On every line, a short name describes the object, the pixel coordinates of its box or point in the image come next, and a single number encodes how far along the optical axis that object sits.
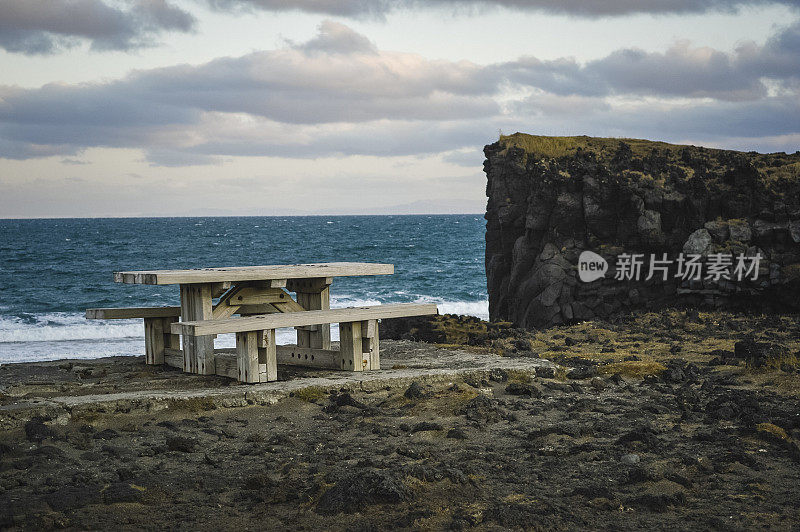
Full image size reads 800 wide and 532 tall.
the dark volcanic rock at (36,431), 6.24
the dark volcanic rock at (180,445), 5.98
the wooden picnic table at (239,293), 8.59
